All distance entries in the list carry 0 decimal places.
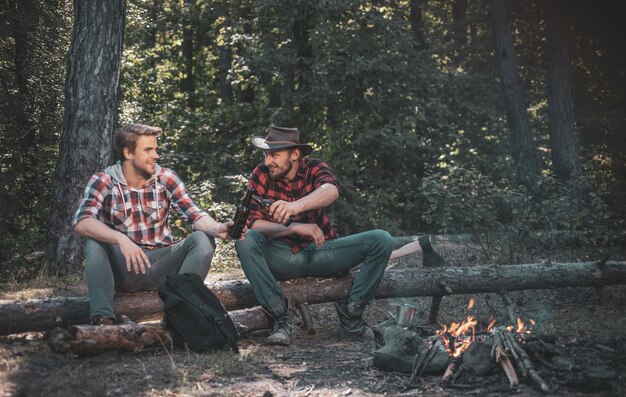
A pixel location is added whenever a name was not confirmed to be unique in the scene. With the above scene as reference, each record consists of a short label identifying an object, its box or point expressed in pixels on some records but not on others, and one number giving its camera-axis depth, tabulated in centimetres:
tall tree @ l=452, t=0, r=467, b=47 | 2022
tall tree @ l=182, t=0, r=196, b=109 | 2135
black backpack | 534
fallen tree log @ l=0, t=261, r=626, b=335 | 556
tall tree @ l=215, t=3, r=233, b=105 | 1572
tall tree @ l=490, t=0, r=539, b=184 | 1689
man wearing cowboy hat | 607
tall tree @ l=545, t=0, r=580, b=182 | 1619
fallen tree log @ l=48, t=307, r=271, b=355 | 493
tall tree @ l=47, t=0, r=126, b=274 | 894
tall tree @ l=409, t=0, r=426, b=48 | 1762
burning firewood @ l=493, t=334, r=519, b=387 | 457
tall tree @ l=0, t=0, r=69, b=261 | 1172
